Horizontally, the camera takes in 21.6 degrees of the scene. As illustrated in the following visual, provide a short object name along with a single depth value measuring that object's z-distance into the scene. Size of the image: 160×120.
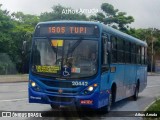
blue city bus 10.84
